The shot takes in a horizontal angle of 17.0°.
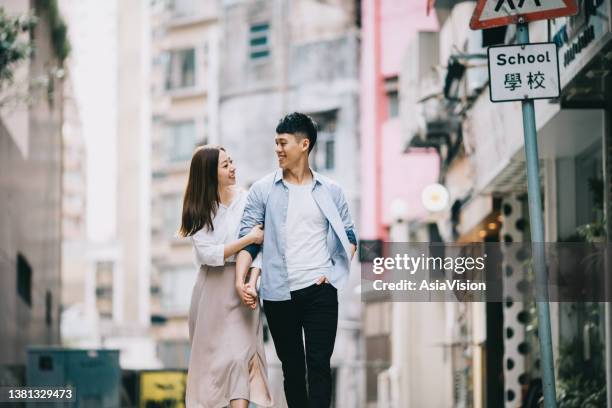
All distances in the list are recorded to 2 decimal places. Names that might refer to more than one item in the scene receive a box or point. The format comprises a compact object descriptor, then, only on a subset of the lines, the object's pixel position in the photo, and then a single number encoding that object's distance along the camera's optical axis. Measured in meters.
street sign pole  12.19
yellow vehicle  25.33
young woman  13.18
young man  12.43
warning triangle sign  12.79
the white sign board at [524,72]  12.71
